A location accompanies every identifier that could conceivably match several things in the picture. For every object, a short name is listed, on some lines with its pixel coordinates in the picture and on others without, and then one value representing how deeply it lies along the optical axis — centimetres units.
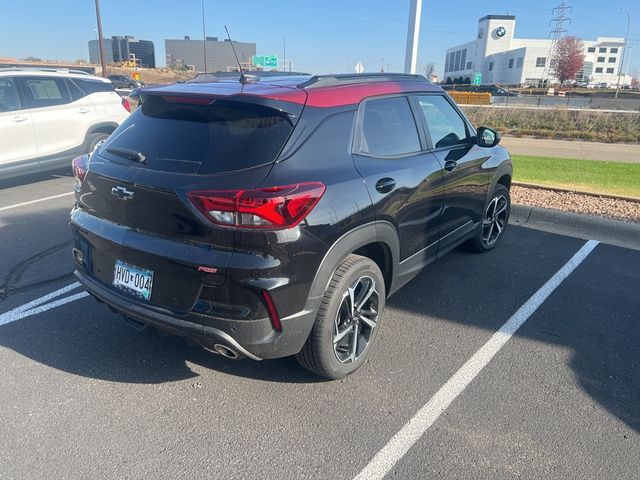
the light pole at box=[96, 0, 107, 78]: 2762
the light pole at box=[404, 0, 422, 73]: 999
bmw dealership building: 10681
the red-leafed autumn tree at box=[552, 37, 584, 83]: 7750
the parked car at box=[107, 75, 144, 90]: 3577
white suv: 759
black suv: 247
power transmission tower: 8875
